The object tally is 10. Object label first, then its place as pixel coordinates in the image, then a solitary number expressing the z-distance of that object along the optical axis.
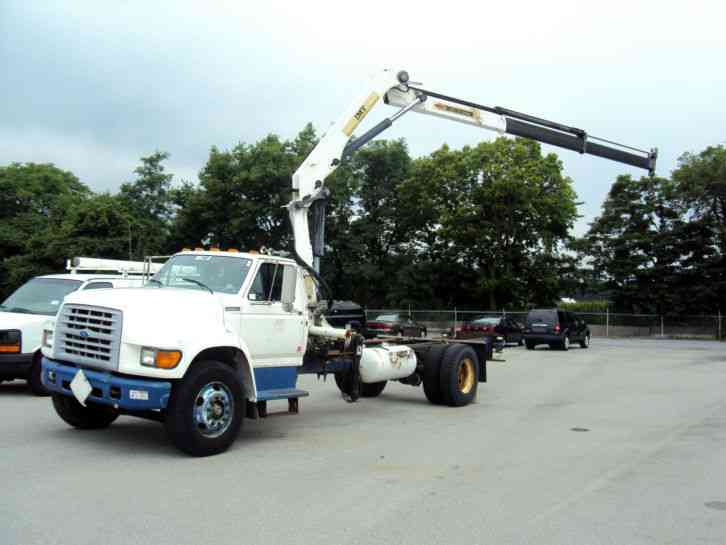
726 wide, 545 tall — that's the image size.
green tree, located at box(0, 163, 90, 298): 52.53
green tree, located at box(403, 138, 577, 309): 44.78
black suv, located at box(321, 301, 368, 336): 22.02
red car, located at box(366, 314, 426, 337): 28.09
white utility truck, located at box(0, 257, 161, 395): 11.52
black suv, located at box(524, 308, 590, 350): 29.27
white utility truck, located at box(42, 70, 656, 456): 7.46
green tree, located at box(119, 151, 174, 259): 60.84
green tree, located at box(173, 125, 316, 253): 45.06
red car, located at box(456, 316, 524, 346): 30.11
